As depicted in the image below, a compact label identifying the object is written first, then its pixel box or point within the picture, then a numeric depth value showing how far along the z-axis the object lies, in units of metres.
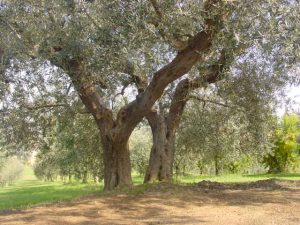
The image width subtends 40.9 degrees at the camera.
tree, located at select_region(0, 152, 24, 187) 70.82
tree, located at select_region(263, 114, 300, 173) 45.22
